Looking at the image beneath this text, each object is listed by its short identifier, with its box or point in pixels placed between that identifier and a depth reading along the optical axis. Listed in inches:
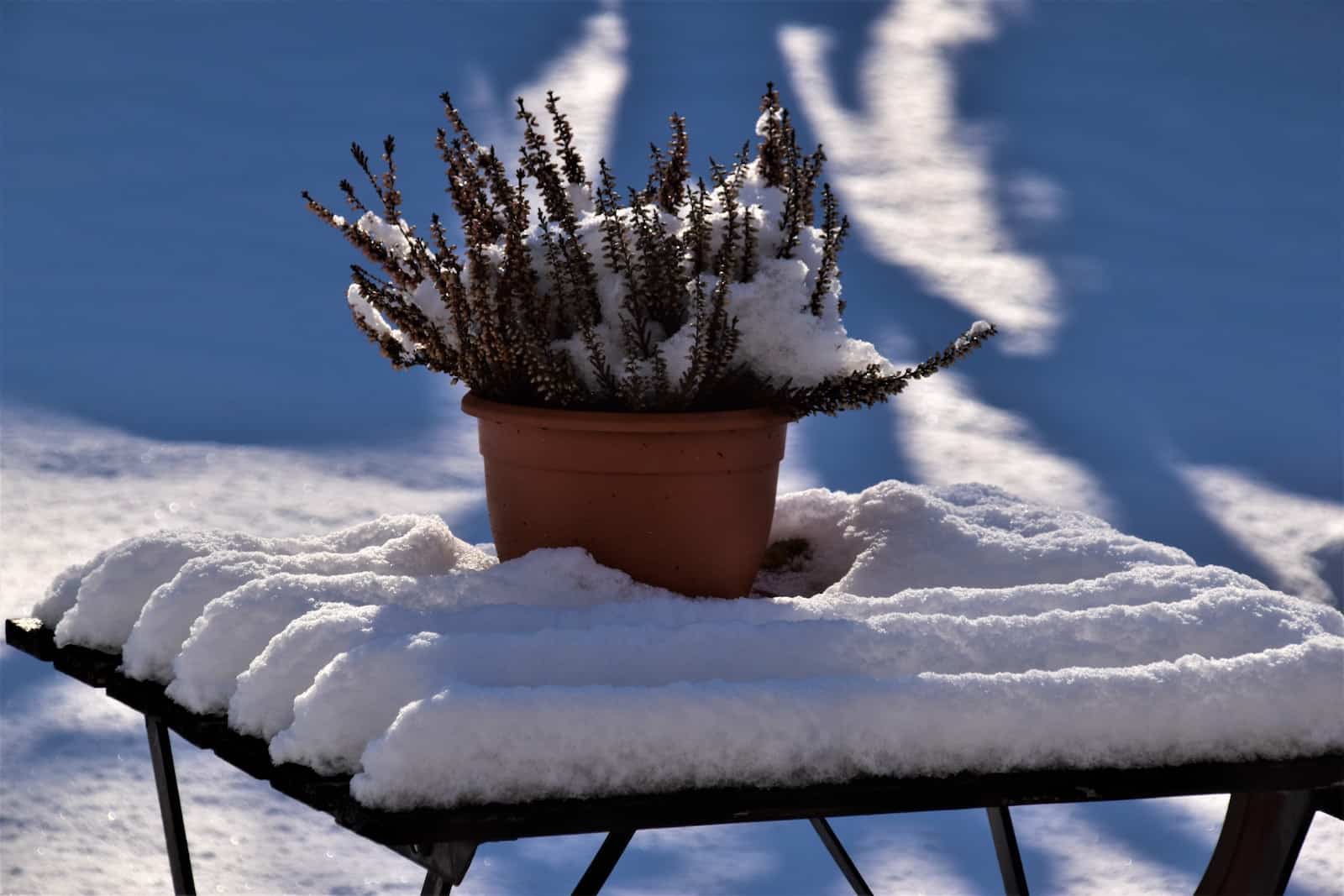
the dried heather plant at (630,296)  222.2
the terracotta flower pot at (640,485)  222.0
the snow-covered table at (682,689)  211.9
